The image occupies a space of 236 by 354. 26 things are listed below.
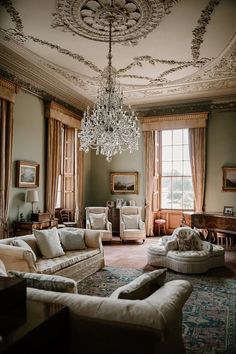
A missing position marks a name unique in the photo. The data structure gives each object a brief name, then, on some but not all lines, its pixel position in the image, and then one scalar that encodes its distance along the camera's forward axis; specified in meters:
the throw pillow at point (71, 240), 5.16
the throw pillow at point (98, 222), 8.05
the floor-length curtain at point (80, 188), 8.73
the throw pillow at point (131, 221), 8.20
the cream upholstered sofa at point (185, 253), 5.10
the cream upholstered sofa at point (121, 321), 1.70
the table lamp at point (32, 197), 6.23
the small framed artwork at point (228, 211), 7.11
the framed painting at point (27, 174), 6.28
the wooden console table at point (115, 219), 9.21
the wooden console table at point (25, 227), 6.06
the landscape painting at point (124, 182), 9.29
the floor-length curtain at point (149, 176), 9.01
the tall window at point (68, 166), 8.51
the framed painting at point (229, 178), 8.07
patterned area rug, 2.82
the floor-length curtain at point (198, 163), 8.38
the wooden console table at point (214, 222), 6.52
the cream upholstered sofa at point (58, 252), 3.73
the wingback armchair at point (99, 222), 7.79
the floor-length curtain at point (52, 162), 7.18
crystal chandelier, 5.09
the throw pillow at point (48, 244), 4.56
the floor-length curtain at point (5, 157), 5.69
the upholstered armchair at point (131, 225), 7.86
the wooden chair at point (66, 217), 8.20
